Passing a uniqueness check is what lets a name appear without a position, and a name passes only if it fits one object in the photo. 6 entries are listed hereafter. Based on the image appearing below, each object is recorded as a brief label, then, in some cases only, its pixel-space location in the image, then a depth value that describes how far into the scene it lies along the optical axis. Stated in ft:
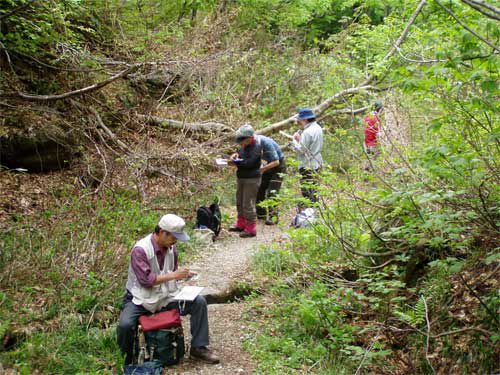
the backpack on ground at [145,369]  16.61
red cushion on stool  17.37
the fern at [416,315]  16.54
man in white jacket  29.86
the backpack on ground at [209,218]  31.15
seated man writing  17.62
